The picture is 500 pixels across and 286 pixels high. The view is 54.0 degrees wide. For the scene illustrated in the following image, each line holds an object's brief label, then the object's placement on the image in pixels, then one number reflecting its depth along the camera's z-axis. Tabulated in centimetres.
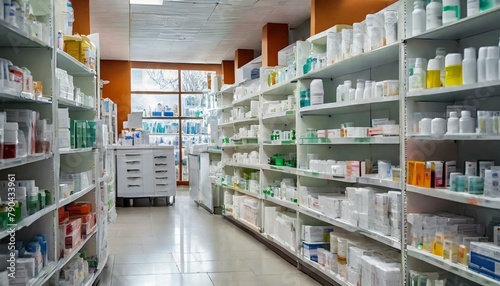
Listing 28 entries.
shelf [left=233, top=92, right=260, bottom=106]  751
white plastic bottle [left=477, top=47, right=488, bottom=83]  277
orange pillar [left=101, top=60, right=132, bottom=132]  1333
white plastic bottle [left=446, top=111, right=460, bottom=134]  301
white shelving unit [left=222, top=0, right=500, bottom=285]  303
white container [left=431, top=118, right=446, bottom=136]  314
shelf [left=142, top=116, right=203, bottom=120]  1464
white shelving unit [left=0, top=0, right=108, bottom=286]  320
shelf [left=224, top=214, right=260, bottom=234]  708
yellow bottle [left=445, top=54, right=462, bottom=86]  299
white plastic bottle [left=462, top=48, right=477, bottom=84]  285
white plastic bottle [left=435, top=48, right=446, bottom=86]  318
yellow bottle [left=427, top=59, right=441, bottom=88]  319
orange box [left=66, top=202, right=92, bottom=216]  447
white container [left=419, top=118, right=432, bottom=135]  325
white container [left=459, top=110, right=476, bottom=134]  292
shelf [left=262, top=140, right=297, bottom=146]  576
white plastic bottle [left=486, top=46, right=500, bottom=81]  270
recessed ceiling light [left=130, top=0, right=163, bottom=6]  734
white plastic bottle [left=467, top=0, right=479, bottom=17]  282
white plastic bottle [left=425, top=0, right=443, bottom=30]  317
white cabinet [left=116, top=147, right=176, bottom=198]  1064
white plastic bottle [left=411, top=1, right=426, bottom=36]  332
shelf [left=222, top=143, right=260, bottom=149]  773
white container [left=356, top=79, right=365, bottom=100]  421
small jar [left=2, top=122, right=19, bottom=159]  254
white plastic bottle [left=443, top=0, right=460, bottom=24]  303
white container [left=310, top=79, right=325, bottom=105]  515
